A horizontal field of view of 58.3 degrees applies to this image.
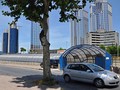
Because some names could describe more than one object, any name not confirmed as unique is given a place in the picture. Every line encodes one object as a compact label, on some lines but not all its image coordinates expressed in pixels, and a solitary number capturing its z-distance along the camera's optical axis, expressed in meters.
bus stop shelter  14.13
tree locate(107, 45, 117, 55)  57.66
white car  7.08
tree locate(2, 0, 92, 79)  7.72
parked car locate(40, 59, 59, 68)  19.58
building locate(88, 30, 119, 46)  91.37
